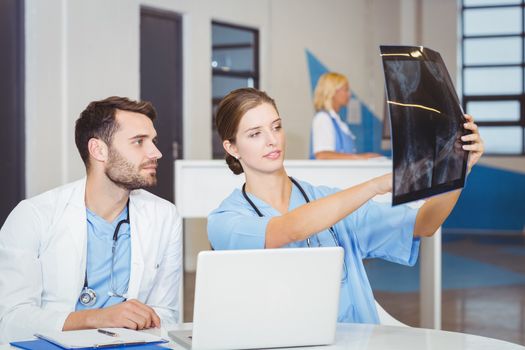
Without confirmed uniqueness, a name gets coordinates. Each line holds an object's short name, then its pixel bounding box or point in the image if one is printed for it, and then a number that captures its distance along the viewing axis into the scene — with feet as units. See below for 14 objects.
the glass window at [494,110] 38.01
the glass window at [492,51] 37.93
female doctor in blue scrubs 7.54
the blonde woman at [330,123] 19.42
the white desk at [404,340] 5.83
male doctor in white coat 7.57
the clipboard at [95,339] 5.59
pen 5.95
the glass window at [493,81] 38.01
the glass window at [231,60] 26.43
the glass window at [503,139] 37.99
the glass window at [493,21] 37.96
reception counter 13.65
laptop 5.42
